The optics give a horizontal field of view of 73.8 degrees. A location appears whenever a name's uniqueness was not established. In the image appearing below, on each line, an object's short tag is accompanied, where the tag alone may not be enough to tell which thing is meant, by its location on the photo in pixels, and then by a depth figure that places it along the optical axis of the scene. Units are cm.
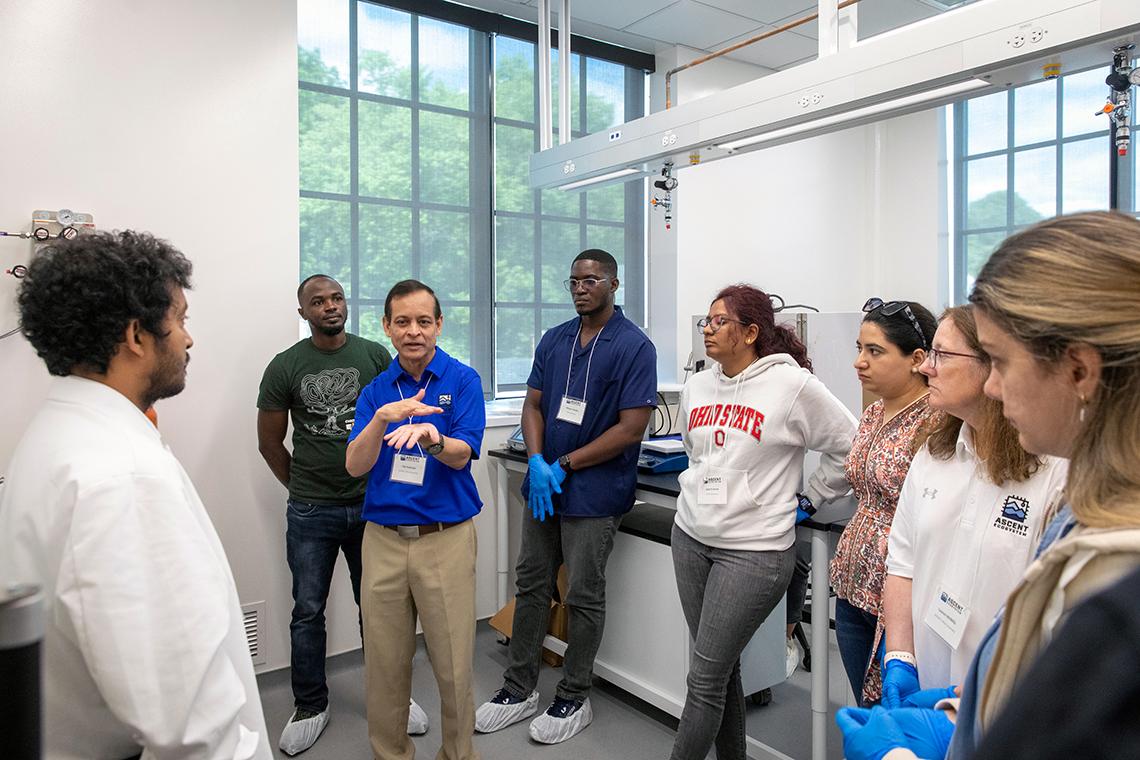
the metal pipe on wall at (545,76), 319
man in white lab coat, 93
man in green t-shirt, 267
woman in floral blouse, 176
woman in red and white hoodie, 201
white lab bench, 262
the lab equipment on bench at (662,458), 290
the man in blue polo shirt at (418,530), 215
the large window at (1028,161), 439
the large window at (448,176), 345
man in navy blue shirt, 266
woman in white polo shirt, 127
